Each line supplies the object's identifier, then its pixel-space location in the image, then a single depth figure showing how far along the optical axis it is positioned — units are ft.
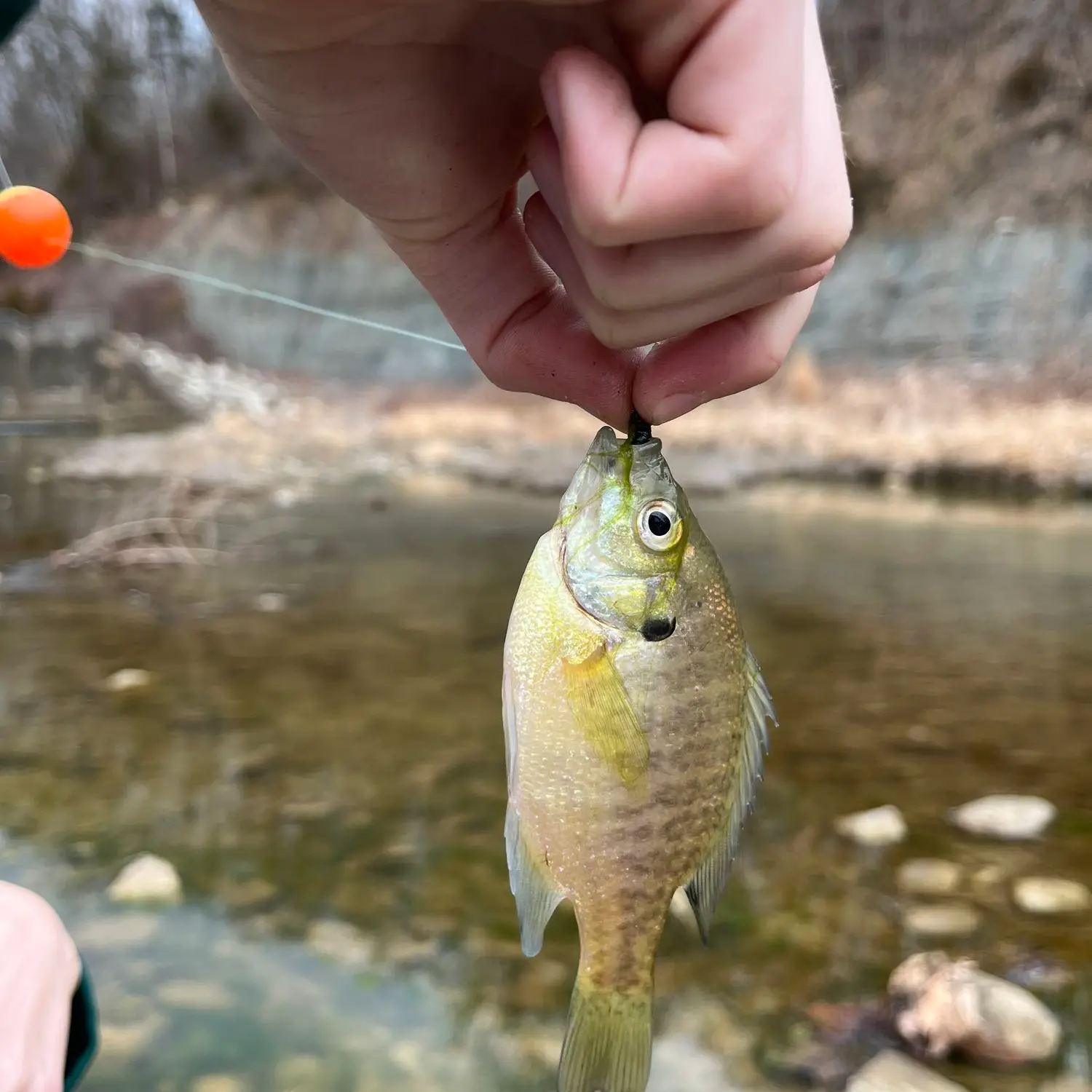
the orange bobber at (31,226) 0.85
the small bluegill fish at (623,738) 0.67
